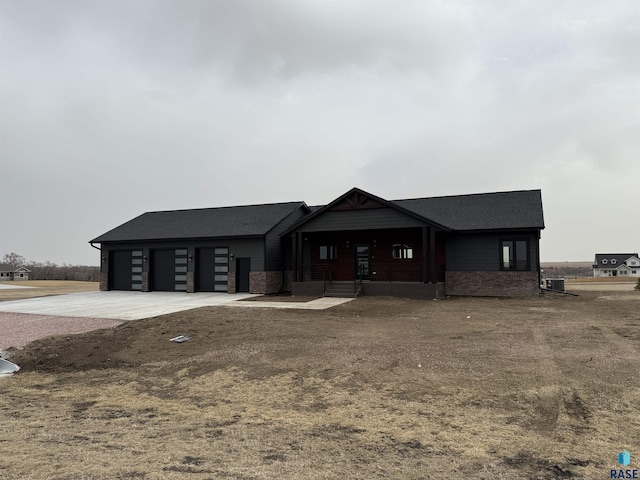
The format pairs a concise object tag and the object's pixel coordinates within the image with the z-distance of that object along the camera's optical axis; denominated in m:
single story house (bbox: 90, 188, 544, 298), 20.47
